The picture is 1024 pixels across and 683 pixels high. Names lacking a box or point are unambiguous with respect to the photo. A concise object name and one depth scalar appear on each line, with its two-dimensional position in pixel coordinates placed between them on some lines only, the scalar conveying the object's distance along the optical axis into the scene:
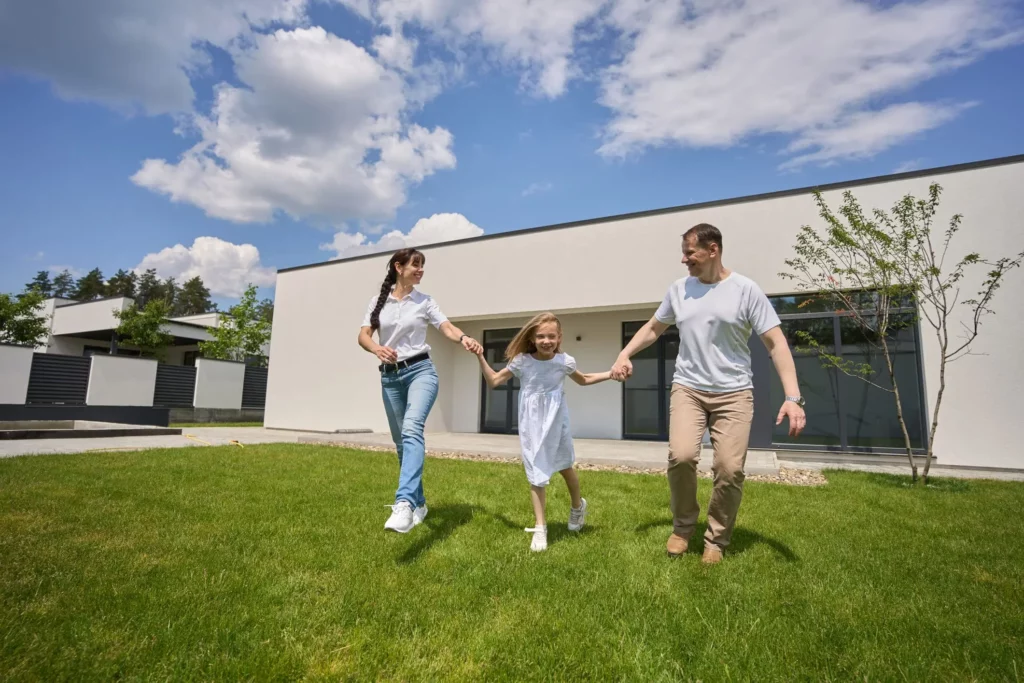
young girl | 3.30
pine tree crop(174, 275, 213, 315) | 63.47
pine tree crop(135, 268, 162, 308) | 62.69
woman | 3.20
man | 2.96
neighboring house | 26.55
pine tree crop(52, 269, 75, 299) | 63.04
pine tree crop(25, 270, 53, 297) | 58.66
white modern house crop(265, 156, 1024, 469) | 8.12
